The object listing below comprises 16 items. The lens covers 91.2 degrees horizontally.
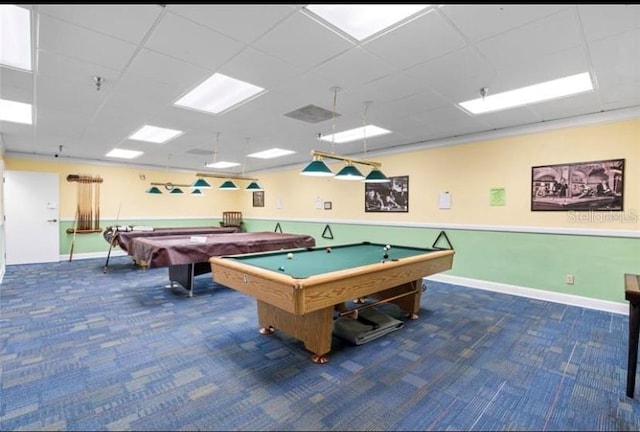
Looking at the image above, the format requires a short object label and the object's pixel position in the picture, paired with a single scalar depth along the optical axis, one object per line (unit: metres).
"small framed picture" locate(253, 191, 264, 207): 9.69
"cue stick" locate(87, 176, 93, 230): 7.77
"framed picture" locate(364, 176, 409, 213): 6.07
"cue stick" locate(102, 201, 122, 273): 6.16
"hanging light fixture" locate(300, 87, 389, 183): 3.39
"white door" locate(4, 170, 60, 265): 6.68
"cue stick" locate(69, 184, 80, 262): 7.42
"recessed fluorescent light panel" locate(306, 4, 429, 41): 2.06
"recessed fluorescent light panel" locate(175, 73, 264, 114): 3.38
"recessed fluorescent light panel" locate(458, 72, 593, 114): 3.24
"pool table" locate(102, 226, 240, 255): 5.84
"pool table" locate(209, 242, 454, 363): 2.36
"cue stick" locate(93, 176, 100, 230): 7.87
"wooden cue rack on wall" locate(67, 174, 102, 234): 7.59
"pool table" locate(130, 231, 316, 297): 4.33
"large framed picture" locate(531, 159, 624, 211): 3.94
